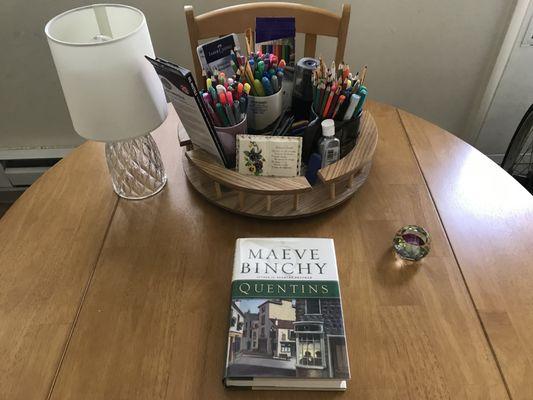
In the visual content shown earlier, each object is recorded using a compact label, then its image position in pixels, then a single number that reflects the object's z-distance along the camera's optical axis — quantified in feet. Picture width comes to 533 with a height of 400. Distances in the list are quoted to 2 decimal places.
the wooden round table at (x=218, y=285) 2.10
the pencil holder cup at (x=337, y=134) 2.78
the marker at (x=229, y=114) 2.66
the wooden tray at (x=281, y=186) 2.66
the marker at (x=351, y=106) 2.70
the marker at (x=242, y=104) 2.70
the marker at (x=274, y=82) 2.79
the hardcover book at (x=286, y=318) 2.02
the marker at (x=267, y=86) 2.75
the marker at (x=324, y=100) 2.74
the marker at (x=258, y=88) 2.77
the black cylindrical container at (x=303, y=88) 2.95
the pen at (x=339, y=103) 2.71
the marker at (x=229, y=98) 2.60
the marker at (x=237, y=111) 2.67
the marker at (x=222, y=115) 2.66
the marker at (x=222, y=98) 2.60
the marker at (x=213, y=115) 2.66
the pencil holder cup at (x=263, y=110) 2.80
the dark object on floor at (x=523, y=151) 4.14
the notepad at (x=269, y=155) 2.66
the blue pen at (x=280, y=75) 2.81
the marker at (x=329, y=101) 2.72
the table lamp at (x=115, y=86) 2.32
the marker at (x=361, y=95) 2.73
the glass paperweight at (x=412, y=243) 2.59
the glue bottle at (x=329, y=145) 2.68
